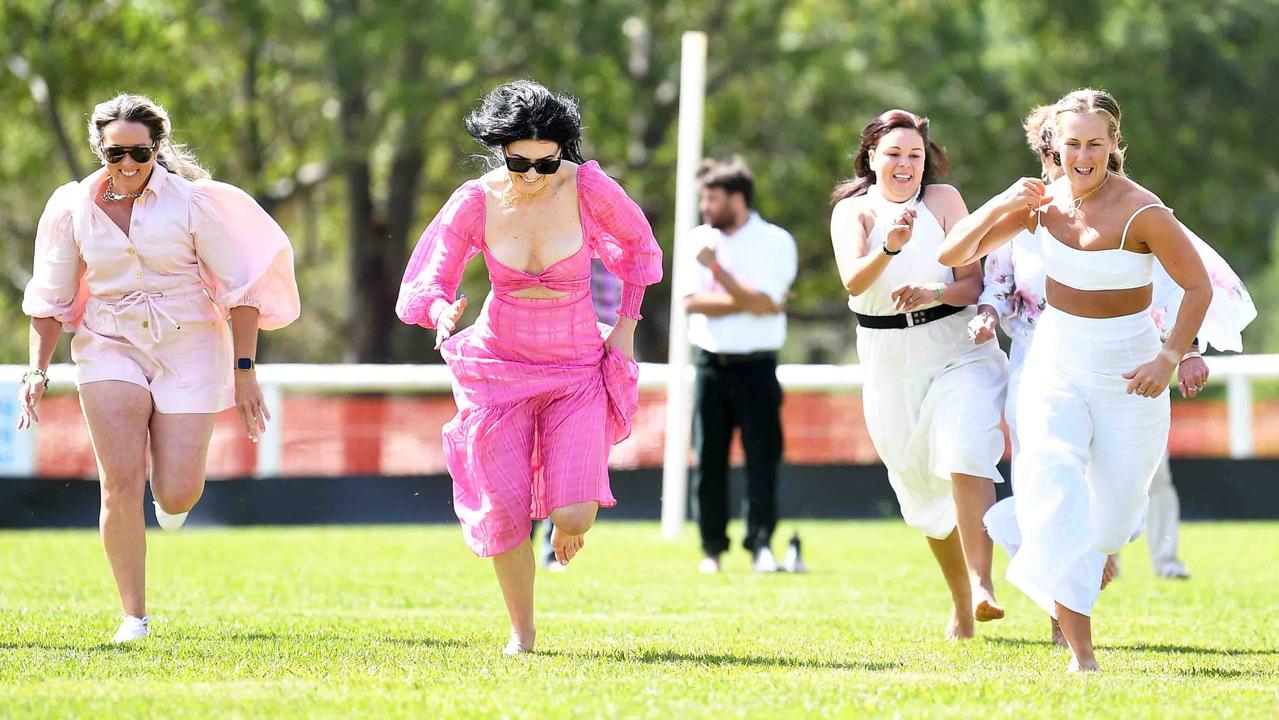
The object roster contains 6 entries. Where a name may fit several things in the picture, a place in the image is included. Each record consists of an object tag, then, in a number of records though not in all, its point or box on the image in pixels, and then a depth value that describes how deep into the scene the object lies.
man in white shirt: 21.67
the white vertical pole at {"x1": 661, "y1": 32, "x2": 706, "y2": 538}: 25.55
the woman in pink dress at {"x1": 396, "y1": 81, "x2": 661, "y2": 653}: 13.02
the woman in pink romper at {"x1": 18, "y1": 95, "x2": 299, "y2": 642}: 13.70
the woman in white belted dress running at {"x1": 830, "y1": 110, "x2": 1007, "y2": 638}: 14.32
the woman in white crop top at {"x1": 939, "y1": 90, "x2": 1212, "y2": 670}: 12.23
